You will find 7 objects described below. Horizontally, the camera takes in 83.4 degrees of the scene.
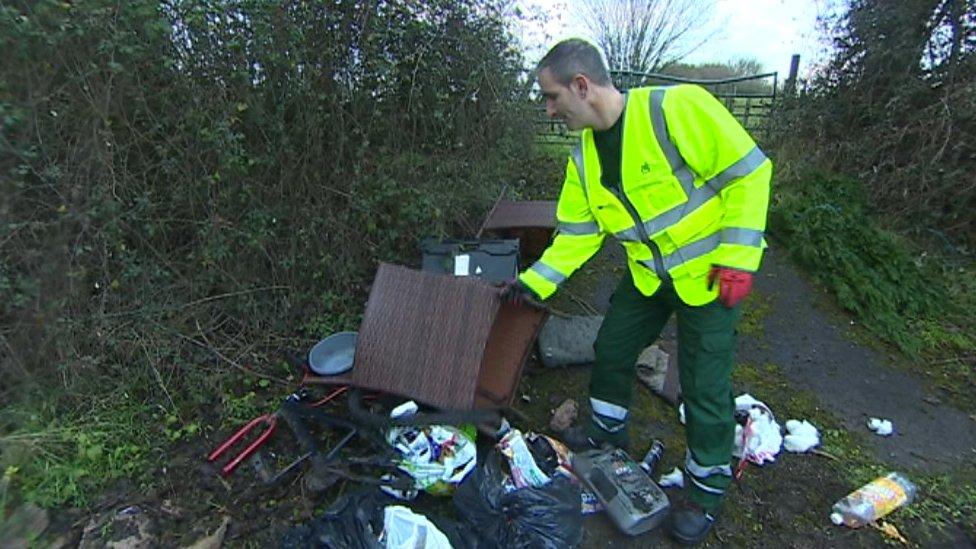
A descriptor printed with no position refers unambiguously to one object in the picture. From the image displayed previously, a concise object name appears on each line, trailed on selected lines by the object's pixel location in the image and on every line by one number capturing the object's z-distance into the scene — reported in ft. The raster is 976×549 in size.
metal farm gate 26.84
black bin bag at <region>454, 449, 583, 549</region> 6.94
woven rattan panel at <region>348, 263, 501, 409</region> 8.00
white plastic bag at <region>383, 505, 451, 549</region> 6.51
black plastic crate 11.27
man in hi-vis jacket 6.41
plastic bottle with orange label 8.05
